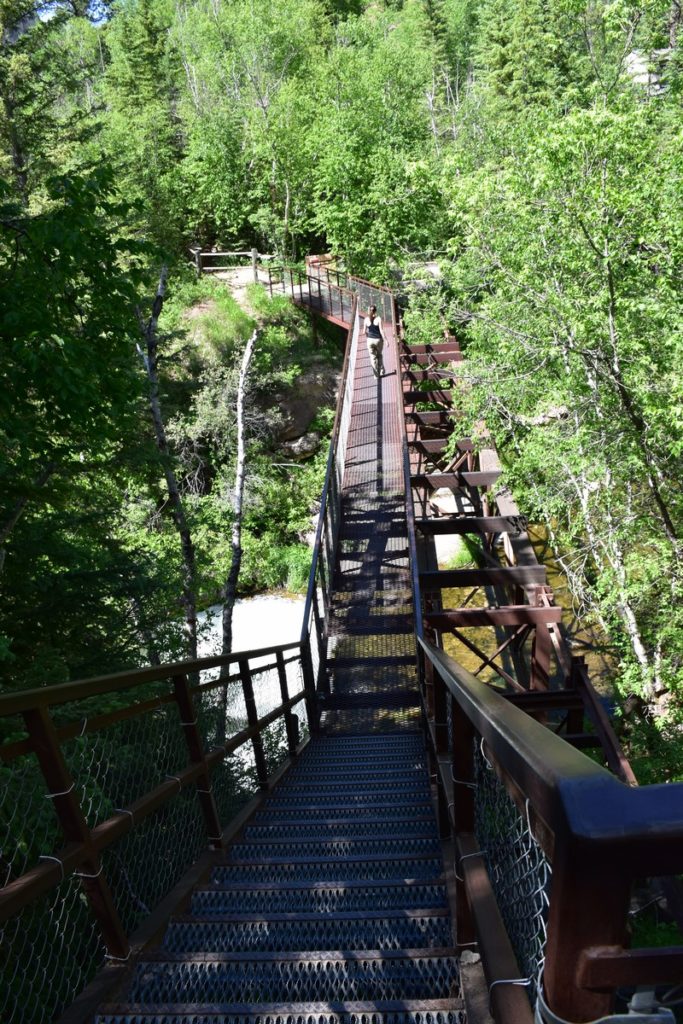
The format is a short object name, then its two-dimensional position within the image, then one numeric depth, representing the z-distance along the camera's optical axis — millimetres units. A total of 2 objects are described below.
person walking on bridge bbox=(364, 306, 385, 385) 17656
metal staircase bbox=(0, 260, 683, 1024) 878
